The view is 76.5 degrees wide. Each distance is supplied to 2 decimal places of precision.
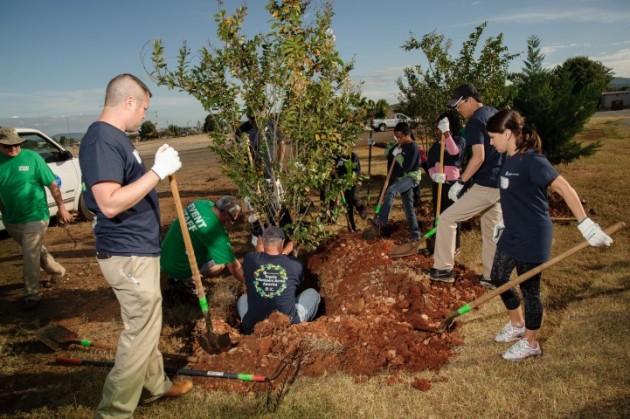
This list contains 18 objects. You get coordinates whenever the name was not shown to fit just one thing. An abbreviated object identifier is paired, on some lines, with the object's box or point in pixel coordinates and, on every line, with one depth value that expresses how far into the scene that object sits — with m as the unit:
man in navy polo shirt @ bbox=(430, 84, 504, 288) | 4.43
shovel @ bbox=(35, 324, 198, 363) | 4.04
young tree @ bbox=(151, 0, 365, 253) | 4.30
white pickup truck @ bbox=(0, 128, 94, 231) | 8.16
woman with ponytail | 3.07
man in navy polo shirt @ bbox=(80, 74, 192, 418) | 2.57
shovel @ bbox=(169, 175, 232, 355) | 3.46
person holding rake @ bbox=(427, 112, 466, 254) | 5.77
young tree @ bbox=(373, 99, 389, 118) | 31.11
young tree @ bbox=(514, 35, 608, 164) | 8.06
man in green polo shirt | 5.13
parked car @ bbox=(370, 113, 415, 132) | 31.95
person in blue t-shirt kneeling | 3.91
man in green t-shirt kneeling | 4.57
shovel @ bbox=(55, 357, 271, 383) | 3.26
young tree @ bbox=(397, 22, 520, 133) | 7.62
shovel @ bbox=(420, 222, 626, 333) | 3.11
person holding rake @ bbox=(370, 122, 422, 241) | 6.36
